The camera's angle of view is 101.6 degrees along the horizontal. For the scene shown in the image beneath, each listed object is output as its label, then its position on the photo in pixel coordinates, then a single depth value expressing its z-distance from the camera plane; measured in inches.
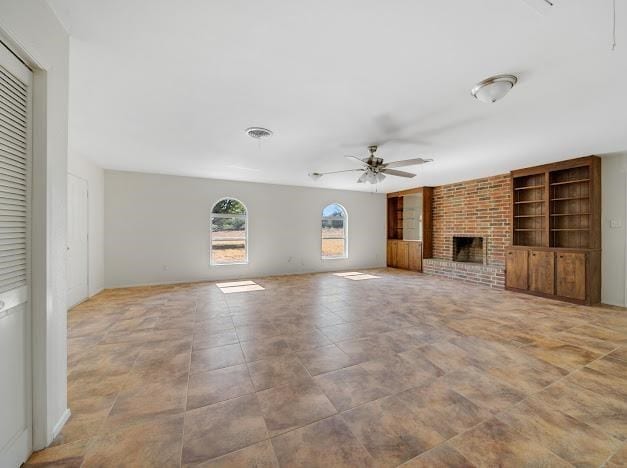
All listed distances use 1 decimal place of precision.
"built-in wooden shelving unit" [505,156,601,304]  168.1
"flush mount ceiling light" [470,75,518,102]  80.1
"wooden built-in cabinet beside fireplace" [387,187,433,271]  288.7
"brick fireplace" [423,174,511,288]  225.1
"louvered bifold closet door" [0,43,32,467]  48.1
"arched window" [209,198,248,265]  251.6
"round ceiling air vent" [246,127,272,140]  122.0
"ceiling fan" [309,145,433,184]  136.2
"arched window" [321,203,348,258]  306.7
